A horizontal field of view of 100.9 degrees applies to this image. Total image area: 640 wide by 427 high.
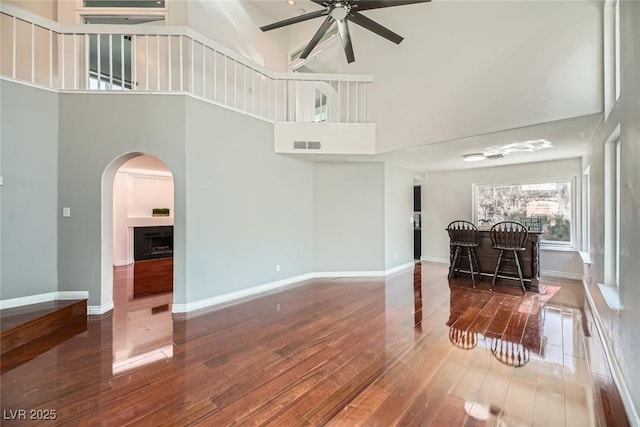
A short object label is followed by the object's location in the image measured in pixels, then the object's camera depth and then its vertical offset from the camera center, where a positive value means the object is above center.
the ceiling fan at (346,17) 2.78 +2.22
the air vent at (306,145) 4.55 +1.18
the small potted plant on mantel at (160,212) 7.11 +0.05
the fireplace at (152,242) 6.71 -0.76
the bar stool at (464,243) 4.87 -0.57
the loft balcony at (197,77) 3.49 +2.22
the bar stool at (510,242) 4.38 -0.49
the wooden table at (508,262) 4.40 -0.90
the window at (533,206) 5.08 +0.14
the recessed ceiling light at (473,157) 4.70 +1.02
